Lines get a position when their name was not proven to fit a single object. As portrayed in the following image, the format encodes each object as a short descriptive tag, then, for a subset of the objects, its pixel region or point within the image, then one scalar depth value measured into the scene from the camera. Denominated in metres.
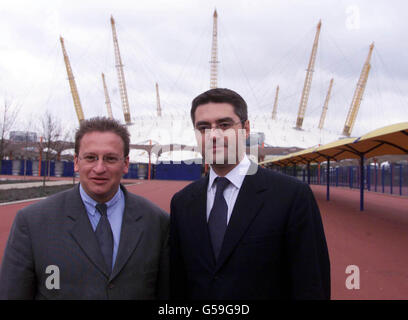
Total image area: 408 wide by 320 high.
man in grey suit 1.75
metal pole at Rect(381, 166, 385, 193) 22.43
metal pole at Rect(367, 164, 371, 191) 24.63
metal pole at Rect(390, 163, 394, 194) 21.80
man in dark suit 1.69
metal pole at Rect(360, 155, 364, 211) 13.01
